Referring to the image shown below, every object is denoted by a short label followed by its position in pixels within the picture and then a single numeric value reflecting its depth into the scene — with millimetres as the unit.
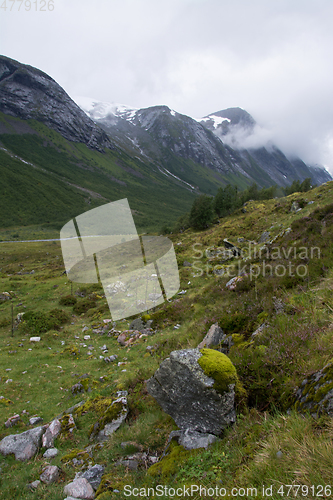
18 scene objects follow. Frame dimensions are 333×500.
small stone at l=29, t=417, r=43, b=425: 7129
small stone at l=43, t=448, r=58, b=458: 5450
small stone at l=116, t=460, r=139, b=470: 4090
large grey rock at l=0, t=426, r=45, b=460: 5638
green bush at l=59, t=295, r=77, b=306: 21328
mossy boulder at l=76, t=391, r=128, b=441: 5617
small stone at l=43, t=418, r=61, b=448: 5855
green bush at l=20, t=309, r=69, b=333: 15680
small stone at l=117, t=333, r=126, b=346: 13141
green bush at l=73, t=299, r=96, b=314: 19723
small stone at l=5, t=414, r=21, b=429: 6972
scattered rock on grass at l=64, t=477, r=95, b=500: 3863
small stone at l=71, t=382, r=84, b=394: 8719
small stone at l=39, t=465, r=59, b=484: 4598
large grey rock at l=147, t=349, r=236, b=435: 3955
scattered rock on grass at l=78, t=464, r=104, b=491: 4094
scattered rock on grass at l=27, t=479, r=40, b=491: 4516
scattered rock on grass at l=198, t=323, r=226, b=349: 6820
